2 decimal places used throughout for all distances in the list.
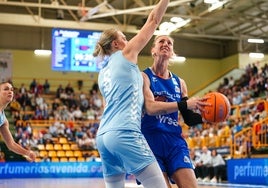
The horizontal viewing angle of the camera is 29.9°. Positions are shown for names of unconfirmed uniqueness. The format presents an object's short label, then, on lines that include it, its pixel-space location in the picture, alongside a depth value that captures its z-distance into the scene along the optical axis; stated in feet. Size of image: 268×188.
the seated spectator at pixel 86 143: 79.46
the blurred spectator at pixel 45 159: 75.82
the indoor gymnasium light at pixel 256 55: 98.46
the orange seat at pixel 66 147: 79.64
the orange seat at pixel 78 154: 79.09
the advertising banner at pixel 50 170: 71.56
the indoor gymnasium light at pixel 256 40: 92.11
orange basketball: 13.14
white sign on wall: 93.04
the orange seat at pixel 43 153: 76.69
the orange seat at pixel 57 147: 79.02
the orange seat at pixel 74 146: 80.18
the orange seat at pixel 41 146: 77.46
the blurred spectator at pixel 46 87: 95.20
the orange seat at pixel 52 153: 77.83
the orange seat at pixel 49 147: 78.43
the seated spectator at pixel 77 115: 88.84
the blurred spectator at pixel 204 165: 59.41
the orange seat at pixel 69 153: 78.68
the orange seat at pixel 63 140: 80.38
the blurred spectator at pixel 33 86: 92.78
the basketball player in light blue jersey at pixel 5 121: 19.33
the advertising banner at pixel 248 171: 45.70
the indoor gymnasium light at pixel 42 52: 90.69
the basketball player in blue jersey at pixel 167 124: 14.80
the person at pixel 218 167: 57.11
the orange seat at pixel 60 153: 78.43
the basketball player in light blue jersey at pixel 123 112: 11.50
